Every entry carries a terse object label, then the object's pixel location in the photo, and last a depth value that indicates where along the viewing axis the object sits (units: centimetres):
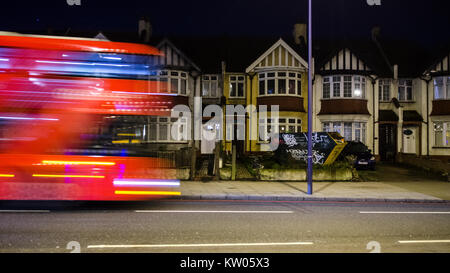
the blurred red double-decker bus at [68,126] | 820
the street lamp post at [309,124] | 1221
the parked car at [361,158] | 2011
